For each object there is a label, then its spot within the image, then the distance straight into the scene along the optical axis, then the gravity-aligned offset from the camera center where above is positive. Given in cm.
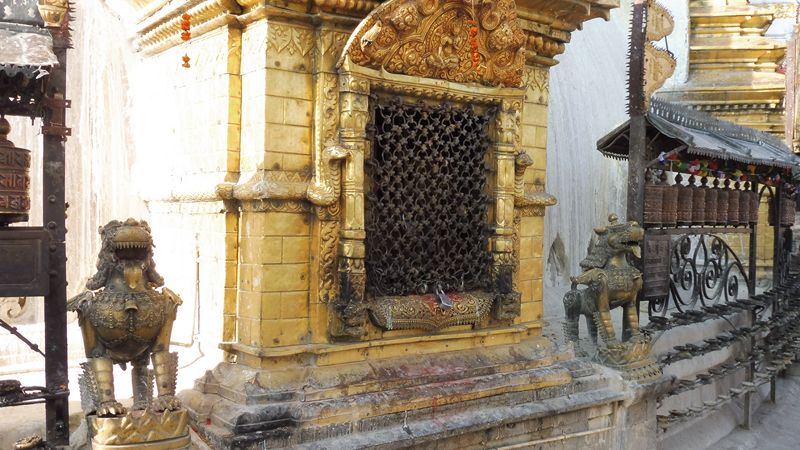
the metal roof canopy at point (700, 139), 706 +82
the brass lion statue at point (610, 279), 665 -65
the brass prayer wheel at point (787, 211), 1035 +3
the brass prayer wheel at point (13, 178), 422 +14
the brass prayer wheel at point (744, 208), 877 +6
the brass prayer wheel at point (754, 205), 905 +10
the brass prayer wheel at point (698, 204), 776 +9
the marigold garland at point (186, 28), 524 +132
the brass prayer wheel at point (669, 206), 725 +6
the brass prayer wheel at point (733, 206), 854 +8
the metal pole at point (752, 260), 941 -64
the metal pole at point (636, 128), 695 +83
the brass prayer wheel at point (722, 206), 830 +7
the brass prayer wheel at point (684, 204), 752 +8
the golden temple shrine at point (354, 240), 436 -25
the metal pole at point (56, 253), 432 -32
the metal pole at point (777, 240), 1015 -40
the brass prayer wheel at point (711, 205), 805 +8
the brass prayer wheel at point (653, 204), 703 +7
